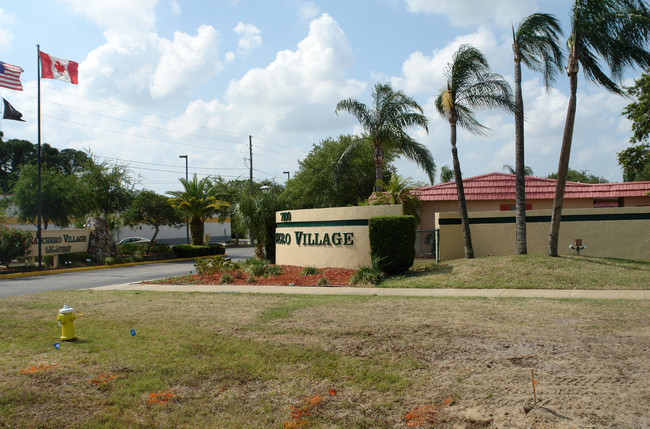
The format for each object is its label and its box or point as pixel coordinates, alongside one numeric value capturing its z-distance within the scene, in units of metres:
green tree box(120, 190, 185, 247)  39.34
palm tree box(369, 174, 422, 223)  22.40
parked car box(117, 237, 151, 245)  45.73
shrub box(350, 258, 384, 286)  14.84
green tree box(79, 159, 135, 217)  35.53
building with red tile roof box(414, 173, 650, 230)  23.12
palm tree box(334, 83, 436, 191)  23.23
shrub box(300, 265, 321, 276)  17.33
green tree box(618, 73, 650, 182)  25.58
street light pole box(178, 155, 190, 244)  50.16
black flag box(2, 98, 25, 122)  22.27
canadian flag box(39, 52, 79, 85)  23.45
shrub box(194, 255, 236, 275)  18.74
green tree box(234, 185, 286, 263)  22.31
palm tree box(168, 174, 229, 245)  35.49
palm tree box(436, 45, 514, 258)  17.53
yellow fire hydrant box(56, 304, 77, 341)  7.67
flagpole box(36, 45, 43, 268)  23.45
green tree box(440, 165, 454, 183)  56.31
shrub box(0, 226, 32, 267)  23.33
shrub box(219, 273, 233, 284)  16.83
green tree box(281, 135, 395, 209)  35.38
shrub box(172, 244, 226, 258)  33.25
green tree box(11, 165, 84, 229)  31.50
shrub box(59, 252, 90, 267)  26.28
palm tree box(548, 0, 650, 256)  15.20
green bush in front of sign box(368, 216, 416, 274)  15.84
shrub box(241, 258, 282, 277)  17.70
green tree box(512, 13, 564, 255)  16.28
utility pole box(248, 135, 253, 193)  53.00
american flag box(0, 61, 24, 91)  21.46
